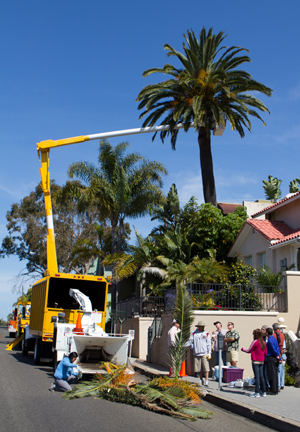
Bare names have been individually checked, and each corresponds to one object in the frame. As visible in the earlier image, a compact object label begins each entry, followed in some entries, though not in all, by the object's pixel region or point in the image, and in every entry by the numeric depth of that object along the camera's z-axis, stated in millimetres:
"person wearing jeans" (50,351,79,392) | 10641
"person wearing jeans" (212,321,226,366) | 13336
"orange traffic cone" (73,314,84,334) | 13445
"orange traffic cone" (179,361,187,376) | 13812
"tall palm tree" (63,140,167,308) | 30141
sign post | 11570
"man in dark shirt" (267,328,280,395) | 10836
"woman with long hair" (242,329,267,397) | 10488
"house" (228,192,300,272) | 20562
